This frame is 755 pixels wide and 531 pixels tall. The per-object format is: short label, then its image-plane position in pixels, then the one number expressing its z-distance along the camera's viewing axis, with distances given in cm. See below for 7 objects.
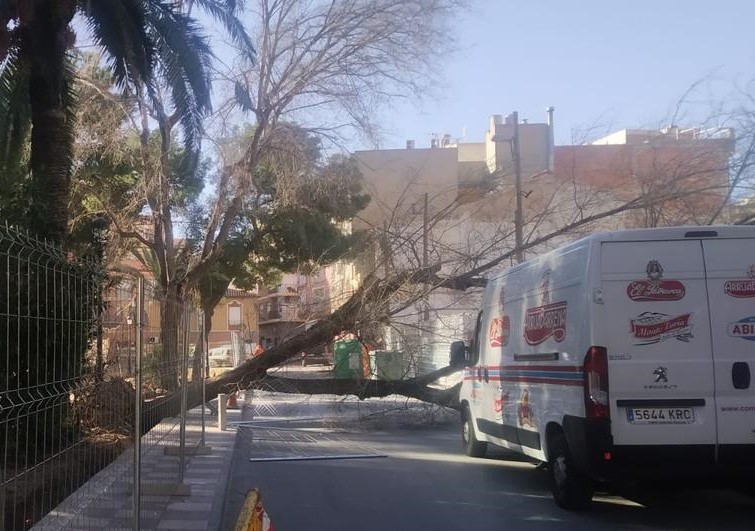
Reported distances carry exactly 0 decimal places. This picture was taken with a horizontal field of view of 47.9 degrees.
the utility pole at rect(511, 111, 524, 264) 1680
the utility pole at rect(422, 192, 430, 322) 1633
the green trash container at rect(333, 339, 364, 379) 1742
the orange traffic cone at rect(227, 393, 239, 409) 1999
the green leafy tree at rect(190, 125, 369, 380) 1864
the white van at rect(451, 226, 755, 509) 773
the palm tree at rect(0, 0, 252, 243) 1080
